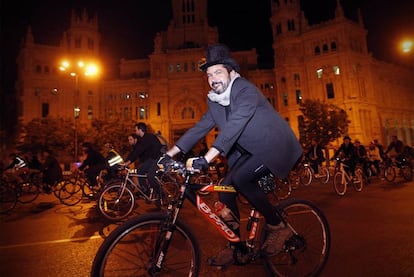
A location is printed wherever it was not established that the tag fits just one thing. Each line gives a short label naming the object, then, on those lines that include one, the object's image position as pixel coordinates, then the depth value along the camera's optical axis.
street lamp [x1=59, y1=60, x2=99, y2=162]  24.10
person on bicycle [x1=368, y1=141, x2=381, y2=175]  13.78
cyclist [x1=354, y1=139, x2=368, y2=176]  12.82
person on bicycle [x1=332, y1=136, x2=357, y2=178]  11.23
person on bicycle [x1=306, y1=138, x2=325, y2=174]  15.81
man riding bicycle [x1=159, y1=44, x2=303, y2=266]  2.93
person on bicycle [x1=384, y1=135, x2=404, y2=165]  13.42
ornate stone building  54.28
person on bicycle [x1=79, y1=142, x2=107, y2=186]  10.73
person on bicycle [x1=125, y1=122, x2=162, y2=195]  7.93
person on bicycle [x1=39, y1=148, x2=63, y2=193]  11.69
